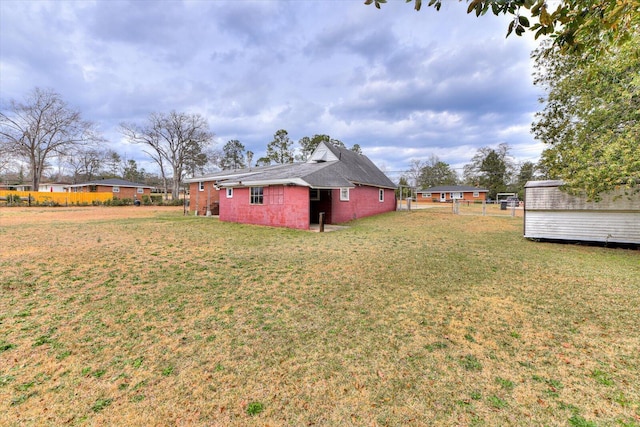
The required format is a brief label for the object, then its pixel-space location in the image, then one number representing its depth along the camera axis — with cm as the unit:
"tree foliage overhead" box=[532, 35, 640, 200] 659
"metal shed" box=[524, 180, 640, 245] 845
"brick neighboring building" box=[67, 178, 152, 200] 3719
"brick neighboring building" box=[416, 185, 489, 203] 3862
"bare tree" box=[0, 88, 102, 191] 3023
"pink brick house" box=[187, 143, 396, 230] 1285
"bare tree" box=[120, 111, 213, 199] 3478
